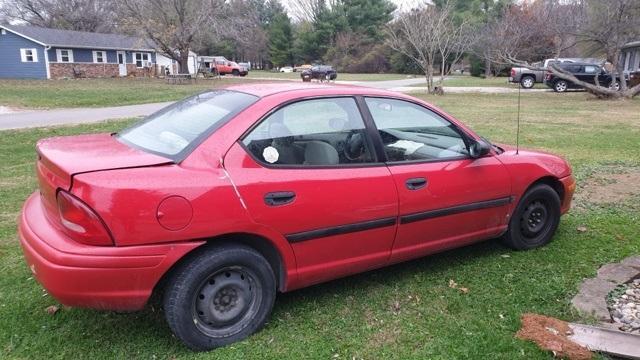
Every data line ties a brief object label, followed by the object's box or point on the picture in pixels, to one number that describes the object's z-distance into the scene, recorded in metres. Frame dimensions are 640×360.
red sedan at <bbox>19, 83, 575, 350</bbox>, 2.70
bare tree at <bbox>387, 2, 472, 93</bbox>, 26.42
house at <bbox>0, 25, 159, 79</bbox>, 38.91
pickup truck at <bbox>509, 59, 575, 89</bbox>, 30.92
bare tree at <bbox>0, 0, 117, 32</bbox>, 55.28
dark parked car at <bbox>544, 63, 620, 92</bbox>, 28.19
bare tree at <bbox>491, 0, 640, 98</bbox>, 21.67
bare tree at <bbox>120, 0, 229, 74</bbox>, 33.88
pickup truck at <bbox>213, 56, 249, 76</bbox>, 49.66
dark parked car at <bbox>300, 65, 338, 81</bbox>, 41.31
